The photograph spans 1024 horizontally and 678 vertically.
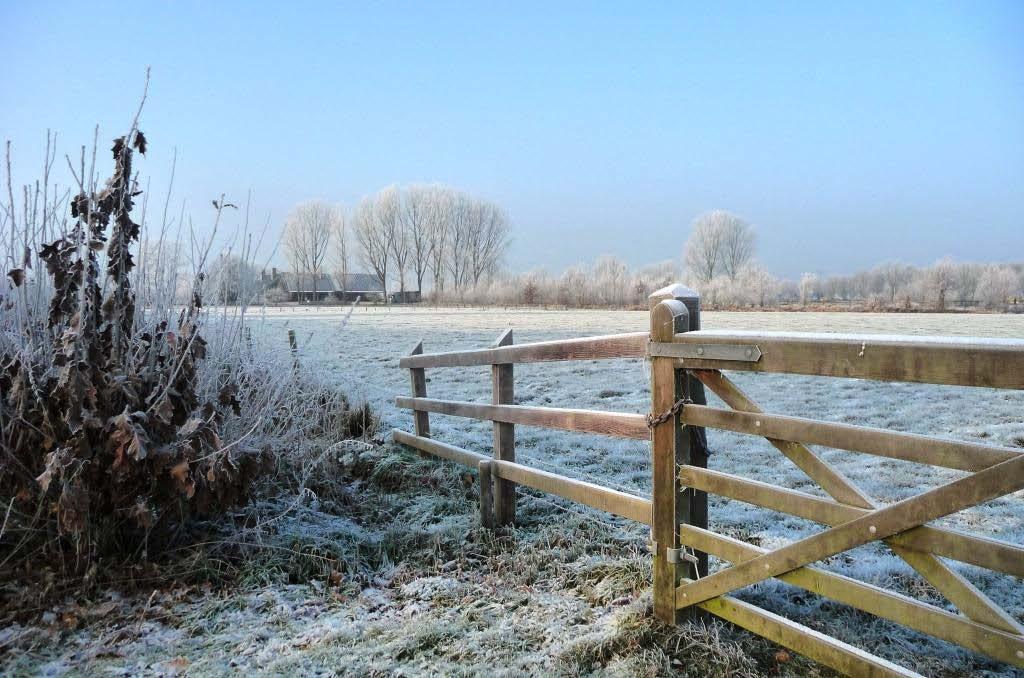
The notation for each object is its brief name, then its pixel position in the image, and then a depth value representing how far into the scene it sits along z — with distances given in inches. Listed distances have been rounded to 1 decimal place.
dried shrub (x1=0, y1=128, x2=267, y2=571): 148.1
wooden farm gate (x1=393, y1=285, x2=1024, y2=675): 84.1
